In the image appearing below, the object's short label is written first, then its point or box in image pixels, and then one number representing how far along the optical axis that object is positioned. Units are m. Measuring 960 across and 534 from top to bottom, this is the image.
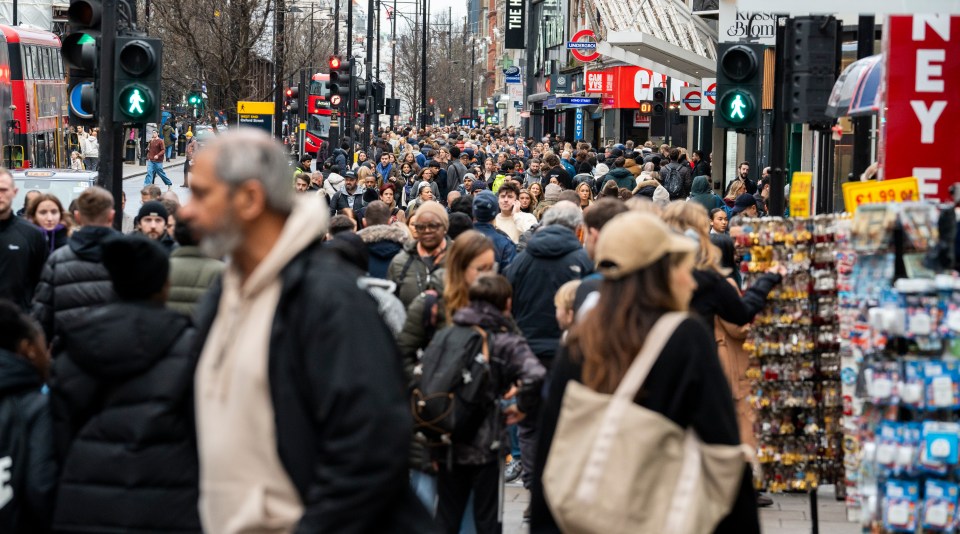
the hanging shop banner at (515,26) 88.75
